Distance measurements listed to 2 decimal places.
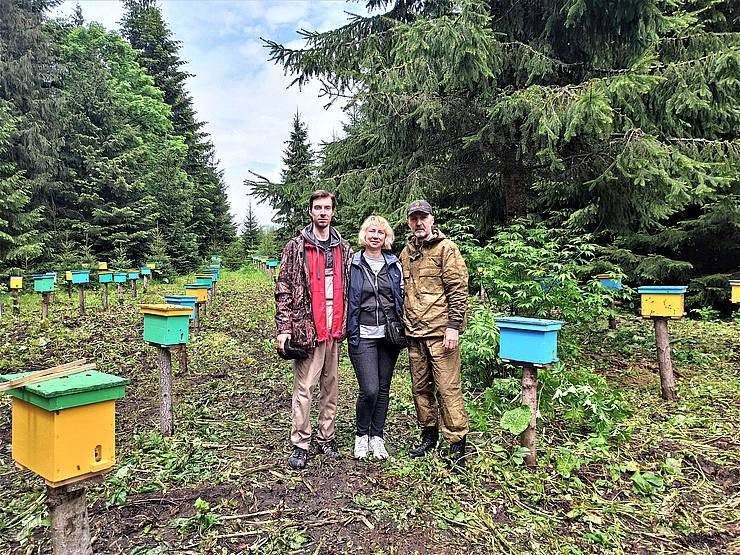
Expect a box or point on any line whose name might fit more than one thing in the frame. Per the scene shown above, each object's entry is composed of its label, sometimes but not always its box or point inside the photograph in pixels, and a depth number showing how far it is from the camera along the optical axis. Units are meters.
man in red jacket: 3.67
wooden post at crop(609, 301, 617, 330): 8.62
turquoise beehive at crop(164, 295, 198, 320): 6.09
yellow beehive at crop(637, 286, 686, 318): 4.91
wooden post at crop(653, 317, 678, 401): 5.14
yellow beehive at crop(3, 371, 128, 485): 1.88
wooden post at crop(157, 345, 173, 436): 4.19
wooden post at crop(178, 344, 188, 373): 6.19
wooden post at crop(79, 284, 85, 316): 10.56
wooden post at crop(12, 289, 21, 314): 10.53
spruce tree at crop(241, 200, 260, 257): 35.84
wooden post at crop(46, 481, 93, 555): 1.99
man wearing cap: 3.64
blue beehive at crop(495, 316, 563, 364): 3.35
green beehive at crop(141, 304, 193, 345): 4.10
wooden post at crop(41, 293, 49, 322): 9.54
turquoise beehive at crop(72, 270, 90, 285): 9.86
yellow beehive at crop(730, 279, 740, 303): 6.06
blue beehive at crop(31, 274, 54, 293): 9.03
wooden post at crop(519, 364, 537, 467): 3.63
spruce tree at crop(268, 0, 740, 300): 5.36
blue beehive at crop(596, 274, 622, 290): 7.44
